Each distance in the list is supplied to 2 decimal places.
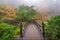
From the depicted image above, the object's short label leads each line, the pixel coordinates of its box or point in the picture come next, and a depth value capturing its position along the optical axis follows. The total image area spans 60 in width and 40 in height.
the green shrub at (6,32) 1.49
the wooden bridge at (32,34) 1.95
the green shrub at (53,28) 1.77
